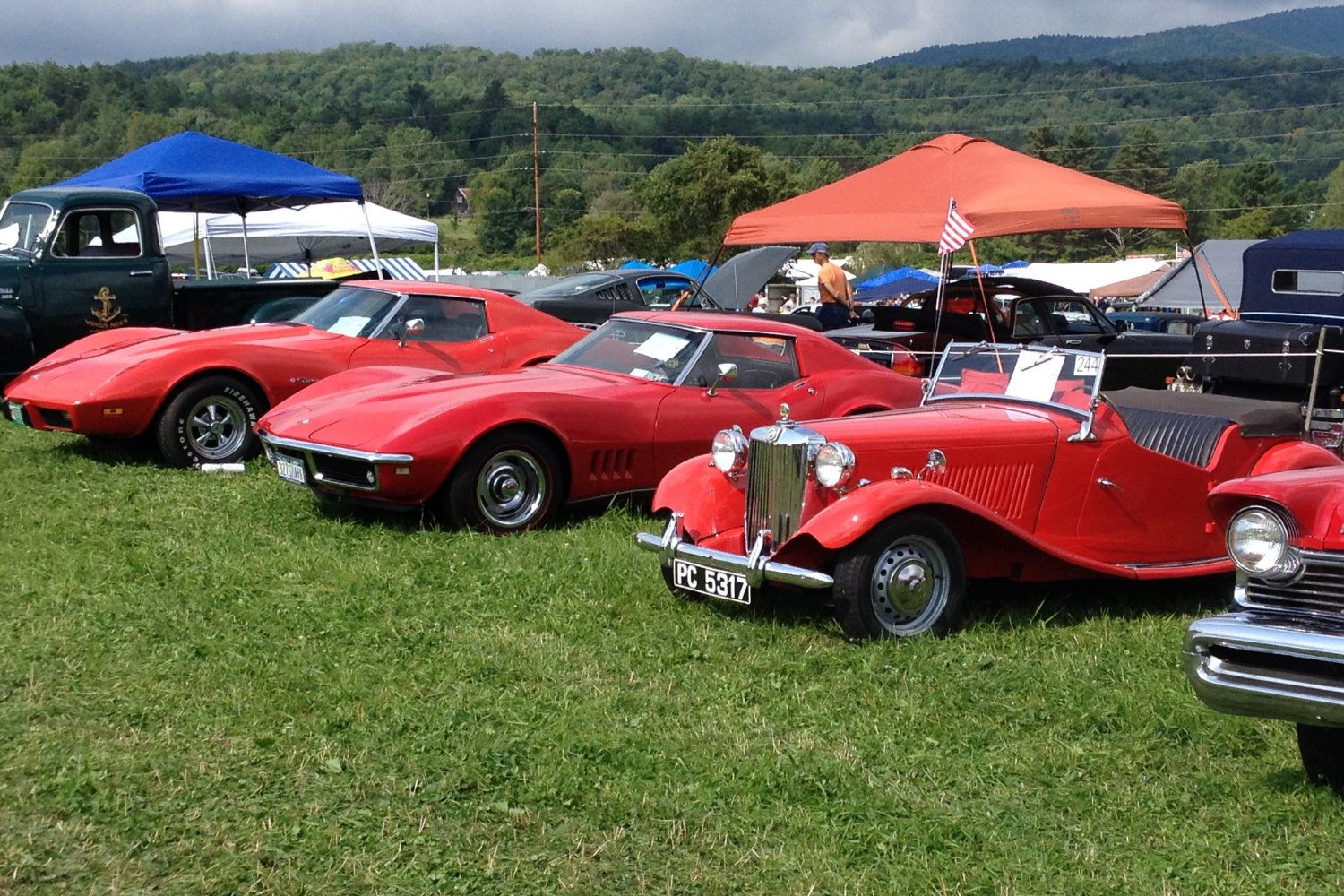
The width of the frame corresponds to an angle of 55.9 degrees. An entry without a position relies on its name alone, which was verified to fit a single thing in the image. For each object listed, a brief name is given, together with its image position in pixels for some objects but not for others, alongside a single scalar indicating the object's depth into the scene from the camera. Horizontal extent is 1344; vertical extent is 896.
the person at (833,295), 15.02
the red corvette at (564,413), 7.36
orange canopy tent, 11.97
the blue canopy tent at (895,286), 39.16
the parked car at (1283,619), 3.49
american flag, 11.56
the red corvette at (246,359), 9.13
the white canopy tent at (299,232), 19.56
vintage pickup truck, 11.29
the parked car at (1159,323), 20.45
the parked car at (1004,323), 12.40
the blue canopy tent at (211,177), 14.58
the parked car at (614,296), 14.70
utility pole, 50.84
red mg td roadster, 5.68
